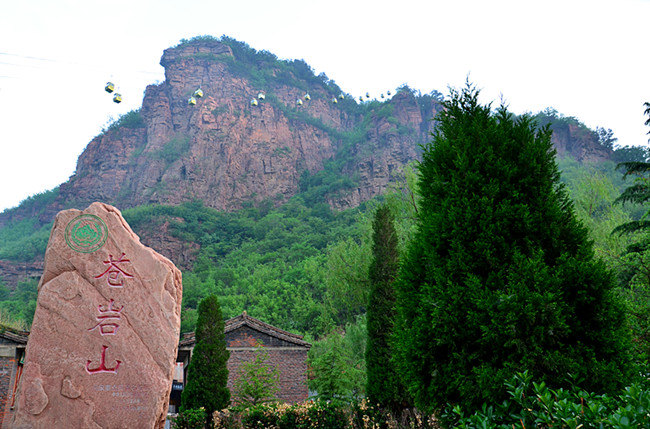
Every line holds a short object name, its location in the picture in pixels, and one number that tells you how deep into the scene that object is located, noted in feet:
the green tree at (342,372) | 29.31
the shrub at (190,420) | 24.72
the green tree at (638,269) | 17.99
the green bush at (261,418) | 23.75
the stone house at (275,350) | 45.36
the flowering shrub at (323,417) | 21.36
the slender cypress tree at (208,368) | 27.37
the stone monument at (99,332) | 14.26
